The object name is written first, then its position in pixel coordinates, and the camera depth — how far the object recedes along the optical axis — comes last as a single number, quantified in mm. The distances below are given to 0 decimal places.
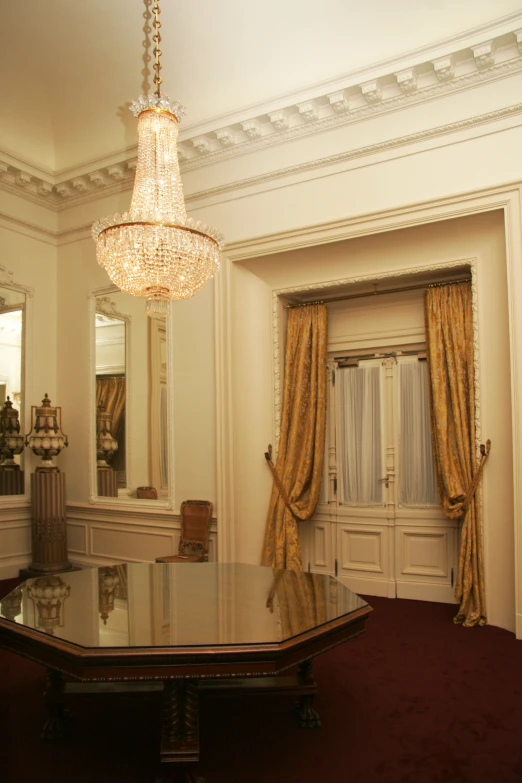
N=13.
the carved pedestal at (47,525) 6668
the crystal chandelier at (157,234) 3838
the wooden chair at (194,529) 5969
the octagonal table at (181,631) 2582
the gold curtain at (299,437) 5938
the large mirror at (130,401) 6531
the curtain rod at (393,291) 5603
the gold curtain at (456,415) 5082
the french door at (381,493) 5816
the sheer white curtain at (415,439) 5879
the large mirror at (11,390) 6797
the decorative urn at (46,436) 6750
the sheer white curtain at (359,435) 6160
